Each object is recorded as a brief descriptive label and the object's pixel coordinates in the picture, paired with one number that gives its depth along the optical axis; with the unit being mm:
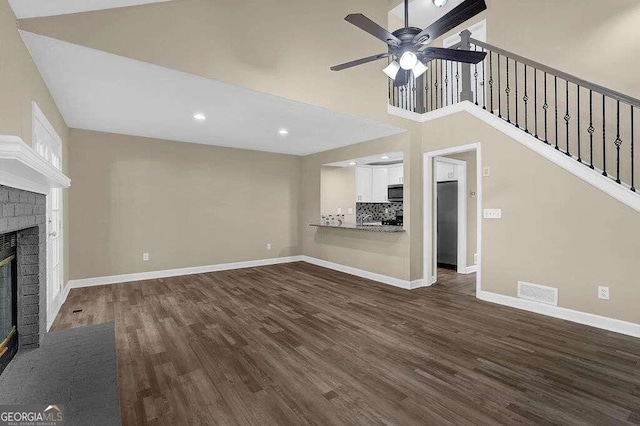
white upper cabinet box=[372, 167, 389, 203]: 7562
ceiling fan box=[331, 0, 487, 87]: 2273
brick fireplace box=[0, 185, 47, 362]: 2572
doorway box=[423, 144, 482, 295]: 4926
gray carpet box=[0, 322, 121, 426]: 1869
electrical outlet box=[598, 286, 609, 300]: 3129
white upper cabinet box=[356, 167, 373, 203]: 7344
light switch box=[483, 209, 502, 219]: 3988
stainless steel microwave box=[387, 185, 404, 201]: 7219
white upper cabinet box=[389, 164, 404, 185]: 7301
